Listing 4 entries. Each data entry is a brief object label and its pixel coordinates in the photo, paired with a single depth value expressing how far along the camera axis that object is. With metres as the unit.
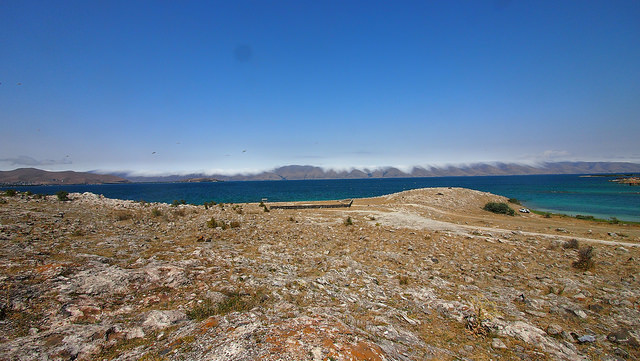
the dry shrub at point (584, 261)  11.69
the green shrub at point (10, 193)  28.50
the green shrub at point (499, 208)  35.09
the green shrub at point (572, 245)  14.72
